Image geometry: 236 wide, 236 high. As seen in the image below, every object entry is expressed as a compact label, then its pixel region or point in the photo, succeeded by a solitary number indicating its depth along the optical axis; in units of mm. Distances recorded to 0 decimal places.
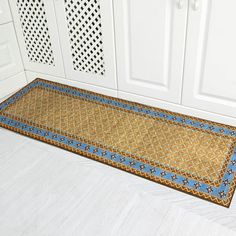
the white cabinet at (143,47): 1613
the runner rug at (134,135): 1552
